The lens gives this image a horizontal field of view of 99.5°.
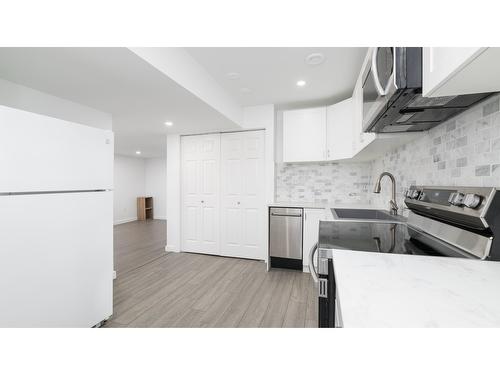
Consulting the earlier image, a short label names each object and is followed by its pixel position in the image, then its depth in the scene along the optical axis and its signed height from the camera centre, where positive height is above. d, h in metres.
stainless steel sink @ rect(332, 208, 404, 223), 1.61 -0.27
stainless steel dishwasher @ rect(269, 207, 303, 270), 2.75 -0.70
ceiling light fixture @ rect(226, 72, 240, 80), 2.18 +1.14
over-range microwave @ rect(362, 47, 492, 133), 0.78 +0.38
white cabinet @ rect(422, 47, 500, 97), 0.50 +0.30
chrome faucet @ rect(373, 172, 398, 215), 1.80 -0.13
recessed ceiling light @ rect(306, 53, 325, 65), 1.88 +1.15
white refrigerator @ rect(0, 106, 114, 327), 1.11 -0.24
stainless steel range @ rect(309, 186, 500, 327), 0.74 -0.24
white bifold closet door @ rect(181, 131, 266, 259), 3.19 -0.17
